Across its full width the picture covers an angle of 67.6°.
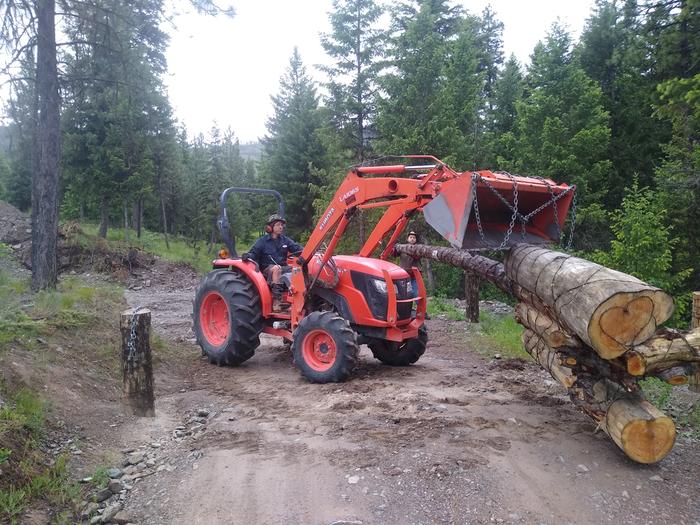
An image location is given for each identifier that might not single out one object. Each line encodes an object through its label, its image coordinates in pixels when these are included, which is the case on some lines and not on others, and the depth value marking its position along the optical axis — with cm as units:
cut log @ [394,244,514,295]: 563
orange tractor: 520
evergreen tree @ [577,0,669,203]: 2035
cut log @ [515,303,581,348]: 444
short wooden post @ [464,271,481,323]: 1089
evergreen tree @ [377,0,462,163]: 1563
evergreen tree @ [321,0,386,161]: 1839
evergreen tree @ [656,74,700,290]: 851
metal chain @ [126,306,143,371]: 534
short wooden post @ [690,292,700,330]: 579
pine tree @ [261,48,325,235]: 2353
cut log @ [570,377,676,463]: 390
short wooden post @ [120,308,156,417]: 534
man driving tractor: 766
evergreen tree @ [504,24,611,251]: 1731
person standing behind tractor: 854
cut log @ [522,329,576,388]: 471
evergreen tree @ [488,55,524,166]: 2298
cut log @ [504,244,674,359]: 375
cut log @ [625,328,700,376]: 396
